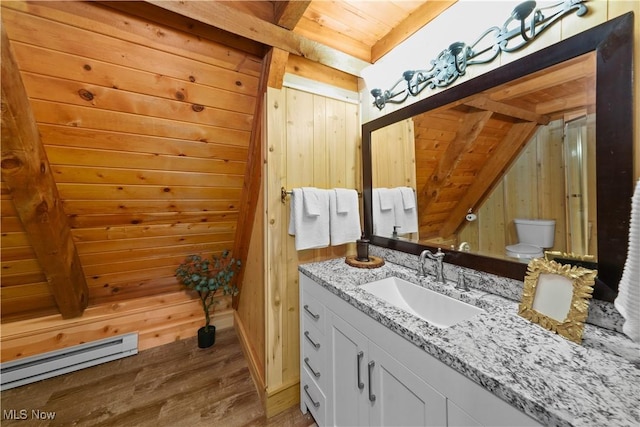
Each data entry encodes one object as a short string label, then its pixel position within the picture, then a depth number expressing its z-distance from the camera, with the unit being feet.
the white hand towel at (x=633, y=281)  1.85
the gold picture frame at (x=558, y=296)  2.30
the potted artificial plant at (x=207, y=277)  6.88
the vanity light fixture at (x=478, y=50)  2.80
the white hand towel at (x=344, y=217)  4.99
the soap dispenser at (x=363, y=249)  4.92
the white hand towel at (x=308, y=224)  4.66
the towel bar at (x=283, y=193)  4.84
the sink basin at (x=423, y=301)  3.31
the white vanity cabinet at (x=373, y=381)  1.97
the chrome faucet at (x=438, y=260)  3.82
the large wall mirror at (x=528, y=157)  2.36
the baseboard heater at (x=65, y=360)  5.64
